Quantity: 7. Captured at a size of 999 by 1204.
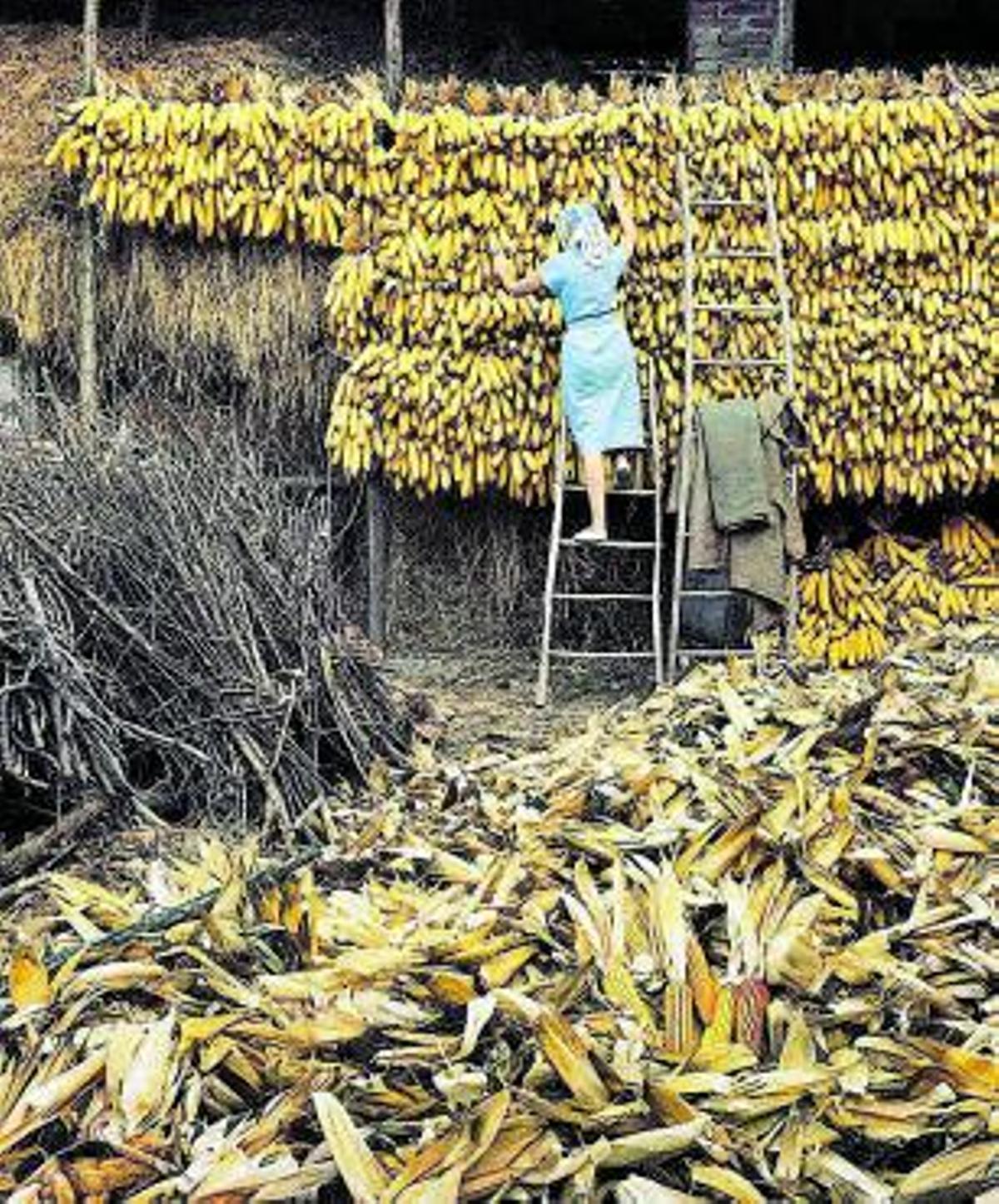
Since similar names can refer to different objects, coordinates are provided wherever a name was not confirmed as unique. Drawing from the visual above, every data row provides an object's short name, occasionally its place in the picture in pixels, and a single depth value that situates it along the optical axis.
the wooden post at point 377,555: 10.07
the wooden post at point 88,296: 9.84
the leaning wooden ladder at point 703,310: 9.03
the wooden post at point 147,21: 10.87
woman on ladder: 8.96
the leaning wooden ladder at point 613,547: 8.91
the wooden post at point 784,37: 10.00
